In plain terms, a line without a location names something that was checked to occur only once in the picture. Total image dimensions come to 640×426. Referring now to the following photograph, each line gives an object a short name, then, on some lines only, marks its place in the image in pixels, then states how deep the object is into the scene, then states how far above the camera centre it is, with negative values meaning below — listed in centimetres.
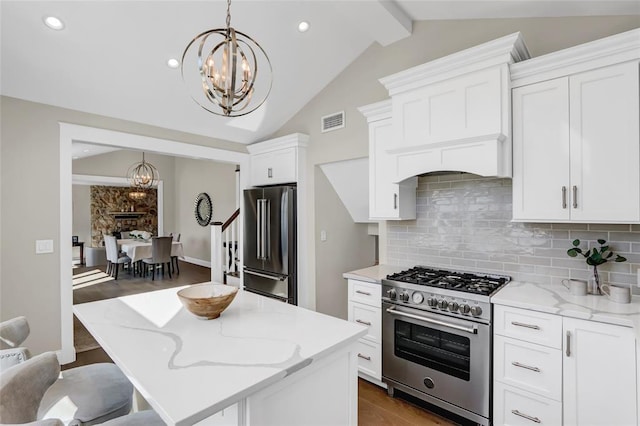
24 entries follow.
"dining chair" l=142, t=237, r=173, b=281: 694 -80
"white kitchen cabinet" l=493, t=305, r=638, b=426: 175 -93
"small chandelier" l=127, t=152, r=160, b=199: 751 +100
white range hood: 226 +76
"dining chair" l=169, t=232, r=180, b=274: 787 -120
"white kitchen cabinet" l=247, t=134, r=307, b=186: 399 +70
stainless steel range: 219 -92
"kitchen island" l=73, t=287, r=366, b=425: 105 -56
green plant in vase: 211 -29
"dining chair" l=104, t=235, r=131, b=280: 722 -91
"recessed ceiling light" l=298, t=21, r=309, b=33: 308 +179
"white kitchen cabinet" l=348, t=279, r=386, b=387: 276 -93
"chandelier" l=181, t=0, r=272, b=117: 155 +68
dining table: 707 -78
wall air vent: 369 +106
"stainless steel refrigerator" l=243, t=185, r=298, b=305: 393 -35
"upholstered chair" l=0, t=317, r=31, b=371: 142 -61
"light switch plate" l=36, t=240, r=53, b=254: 305 -30
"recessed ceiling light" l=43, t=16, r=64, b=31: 245 +146
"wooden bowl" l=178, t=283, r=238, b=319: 161 -45
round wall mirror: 868 +14
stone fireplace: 1021 +7
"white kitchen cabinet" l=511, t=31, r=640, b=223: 191 +50
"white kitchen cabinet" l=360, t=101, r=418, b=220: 296 +32
